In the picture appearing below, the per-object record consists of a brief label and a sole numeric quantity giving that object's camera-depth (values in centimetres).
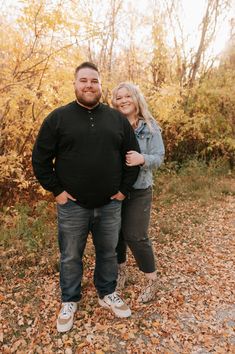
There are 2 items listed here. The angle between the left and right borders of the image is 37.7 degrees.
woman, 318
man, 282
